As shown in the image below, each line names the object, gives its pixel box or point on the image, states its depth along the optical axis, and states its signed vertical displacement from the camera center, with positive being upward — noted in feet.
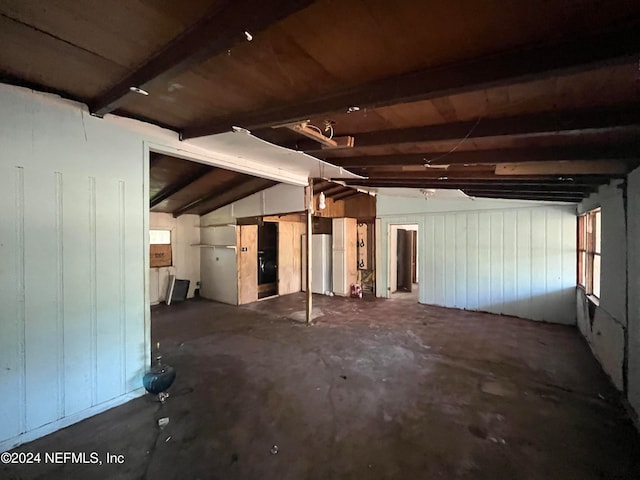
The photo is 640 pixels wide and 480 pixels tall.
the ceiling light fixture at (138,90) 5.93 +3.08
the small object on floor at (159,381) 8.96 -4.40
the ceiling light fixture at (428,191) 16.02 +2.67
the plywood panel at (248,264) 22.33 -1.99
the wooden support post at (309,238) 16.88 -0.01
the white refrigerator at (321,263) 26.07 -2.22
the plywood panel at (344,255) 24.99 -1.44
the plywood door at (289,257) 25.64 -1.69
